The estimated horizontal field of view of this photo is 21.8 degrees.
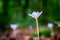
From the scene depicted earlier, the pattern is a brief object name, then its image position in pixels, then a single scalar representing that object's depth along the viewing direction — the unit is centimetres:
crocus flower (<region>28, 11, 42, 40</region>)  34
